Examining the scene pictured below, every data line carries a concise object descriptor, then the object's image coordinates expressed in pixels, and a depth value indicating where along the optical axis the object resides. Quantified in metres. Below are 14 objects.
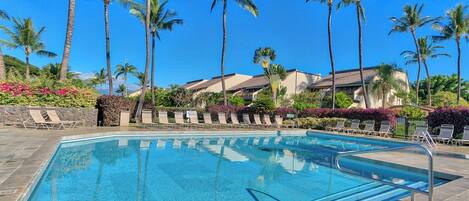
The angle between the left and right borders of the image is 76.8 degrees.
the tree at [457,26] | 26.27
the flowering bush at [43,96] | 12.86
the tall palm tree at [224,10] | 22.22
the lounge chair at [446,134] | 11.87
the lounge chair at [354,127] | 16.46
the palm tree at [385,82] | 30.16
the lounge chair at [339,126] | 16.97
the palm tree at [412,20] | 27.48
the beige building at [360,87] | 30.69
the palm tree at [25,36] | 29.78
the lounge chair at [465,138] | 11.37
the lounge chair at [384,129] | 15.09
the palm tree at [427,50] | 31.96
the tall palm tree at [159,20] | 23.37
